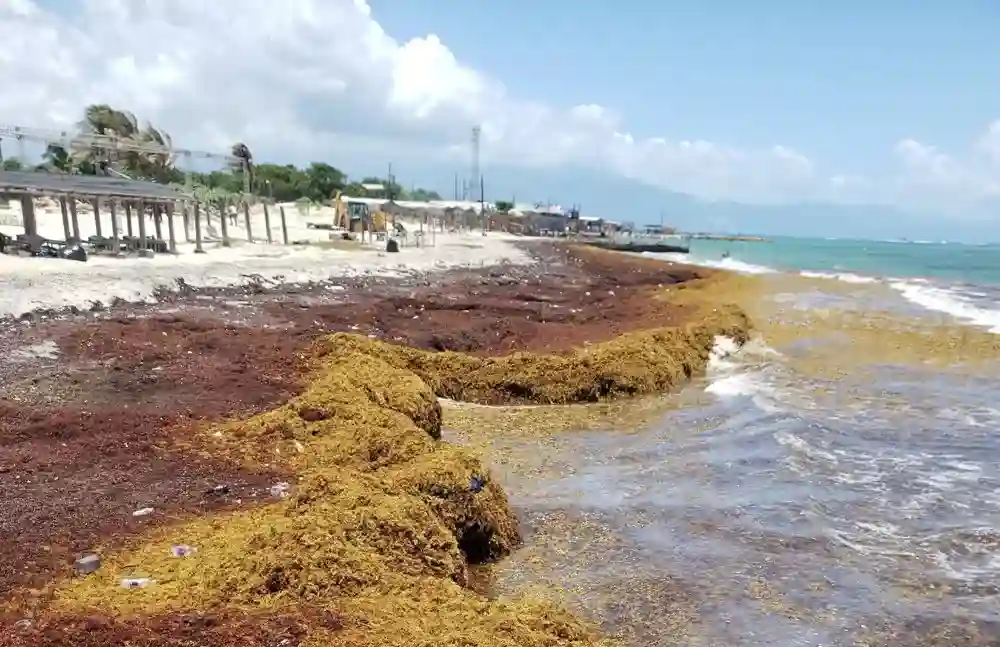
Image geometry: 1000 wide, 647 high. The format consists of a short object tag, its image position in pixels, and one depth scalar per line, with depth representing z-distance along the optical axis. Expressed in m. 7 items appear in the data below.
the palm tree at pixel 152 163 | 47.28
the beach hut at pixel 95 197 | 25.06
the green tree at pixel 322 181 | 97.62
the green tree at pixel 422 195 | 152.30
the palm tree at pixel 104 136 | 39.50
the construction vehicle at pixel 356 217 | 56.46
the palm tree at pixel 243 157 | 47.19
